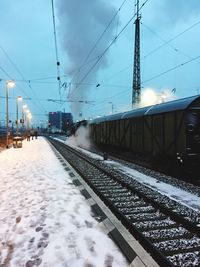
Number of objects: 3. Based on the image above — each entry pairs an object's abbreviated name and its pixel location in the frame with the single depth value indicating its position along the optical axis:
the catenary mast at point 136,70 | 22.00
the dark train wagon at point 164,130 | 8.39
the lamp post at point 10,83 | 20.90
